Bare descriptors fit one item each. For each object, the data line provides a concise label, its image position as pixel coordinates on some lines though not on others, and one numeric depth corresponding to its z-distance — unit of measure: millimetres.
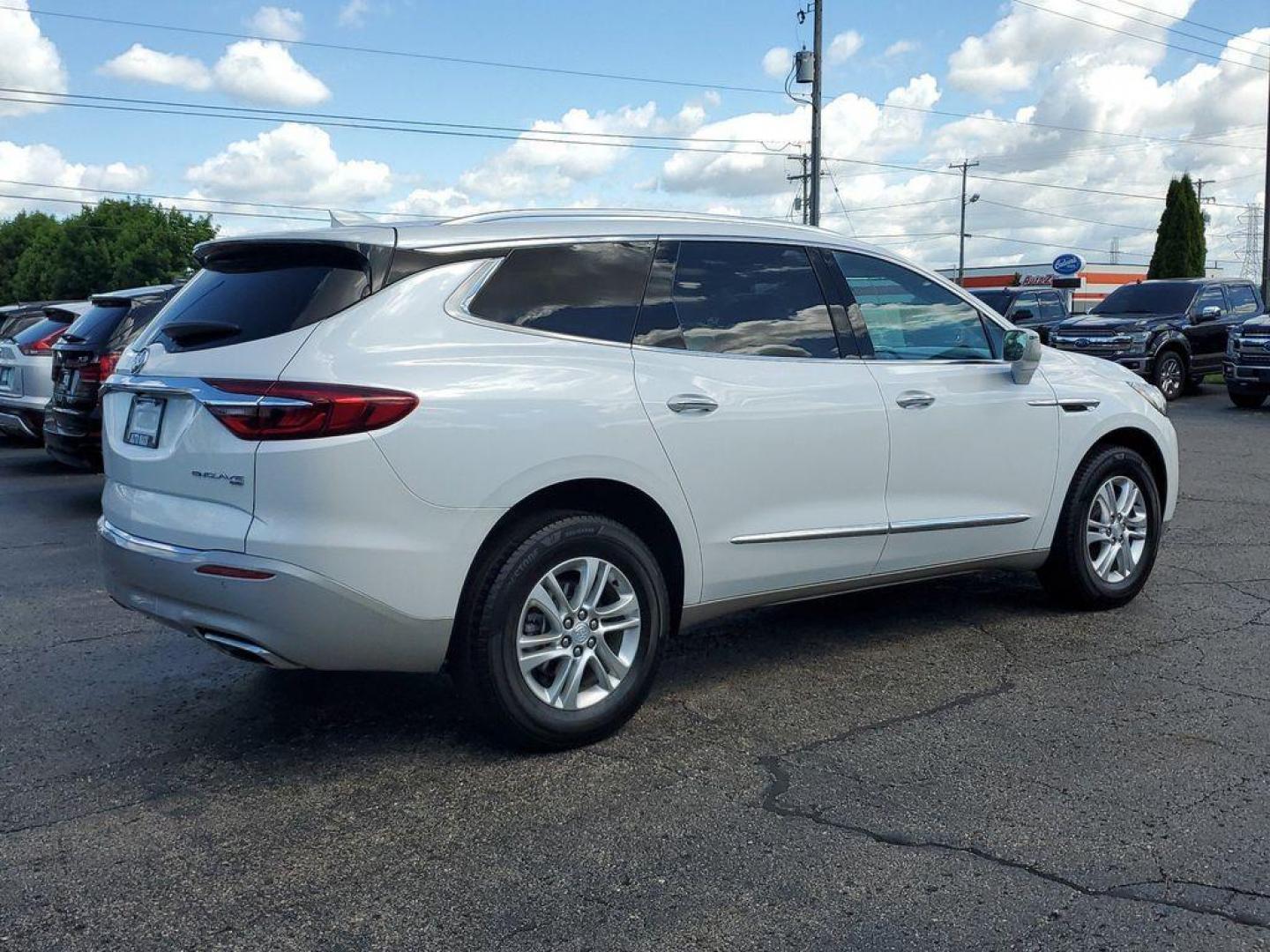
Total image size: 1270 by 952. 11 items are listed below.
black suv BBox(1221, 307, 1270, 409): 17406
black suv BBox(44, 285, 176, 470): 9547
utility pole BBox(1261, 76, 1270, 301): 29344
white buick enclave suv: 3854
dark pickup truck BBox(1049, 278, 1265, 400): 18938
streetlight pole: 75644
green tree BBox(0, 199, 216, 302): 95125
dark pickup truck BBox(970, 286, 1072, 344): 22797
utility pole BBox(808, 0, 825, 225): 31734
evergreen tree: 46250
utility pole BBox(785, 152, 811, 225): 67238
